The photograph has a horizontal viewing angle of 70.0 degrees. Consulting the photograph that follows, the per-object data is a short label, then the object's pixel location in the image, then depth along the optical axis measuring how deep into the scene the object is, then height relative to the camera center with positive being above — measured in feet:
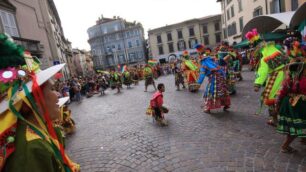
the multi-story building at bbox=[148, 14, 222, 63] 153.48 +7.76
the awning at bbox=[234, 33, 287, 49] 38.72 -0.12
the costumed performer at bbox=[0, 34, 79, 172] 4.60 -1.14
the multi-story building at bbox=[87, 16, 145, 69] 197.98 +12.99
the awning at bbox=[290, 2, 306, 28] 28.48 +2.09
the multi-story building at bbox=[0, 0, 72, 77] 47.05 +10.56
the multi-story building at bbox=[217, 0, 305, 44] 55.47 +8.92
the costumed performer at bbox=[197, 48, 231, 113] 21.50 -4.16
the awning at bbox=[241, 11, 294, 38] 40.13 +2.82
